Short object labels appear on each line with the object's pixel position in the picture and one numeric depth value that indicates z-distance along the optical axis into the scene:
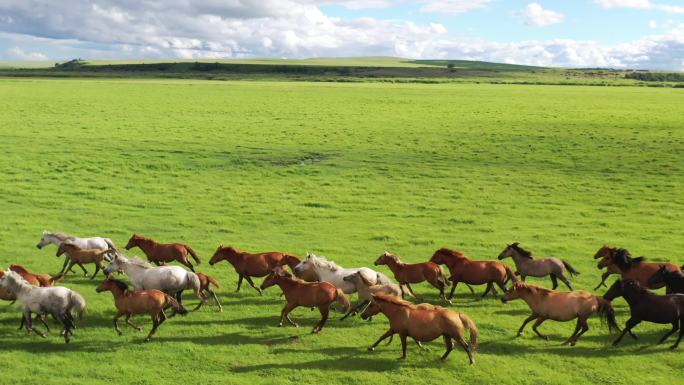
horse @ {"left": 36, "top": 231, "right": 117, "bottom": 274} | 15.29
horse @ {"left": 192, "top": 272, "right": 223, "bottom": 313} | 12.62
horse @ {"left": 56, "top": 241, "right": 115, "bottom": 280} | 14.37
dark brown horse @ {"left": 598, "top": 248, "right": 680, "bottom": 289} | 13.02
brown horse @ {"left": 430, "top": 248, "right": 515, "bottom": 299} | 13.26
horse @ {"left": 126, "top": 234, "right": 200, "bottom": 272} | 14.58
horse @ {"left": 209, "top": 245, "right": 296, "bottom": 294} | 13.79
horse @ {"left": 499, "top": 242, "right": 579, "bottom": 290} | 14.01
